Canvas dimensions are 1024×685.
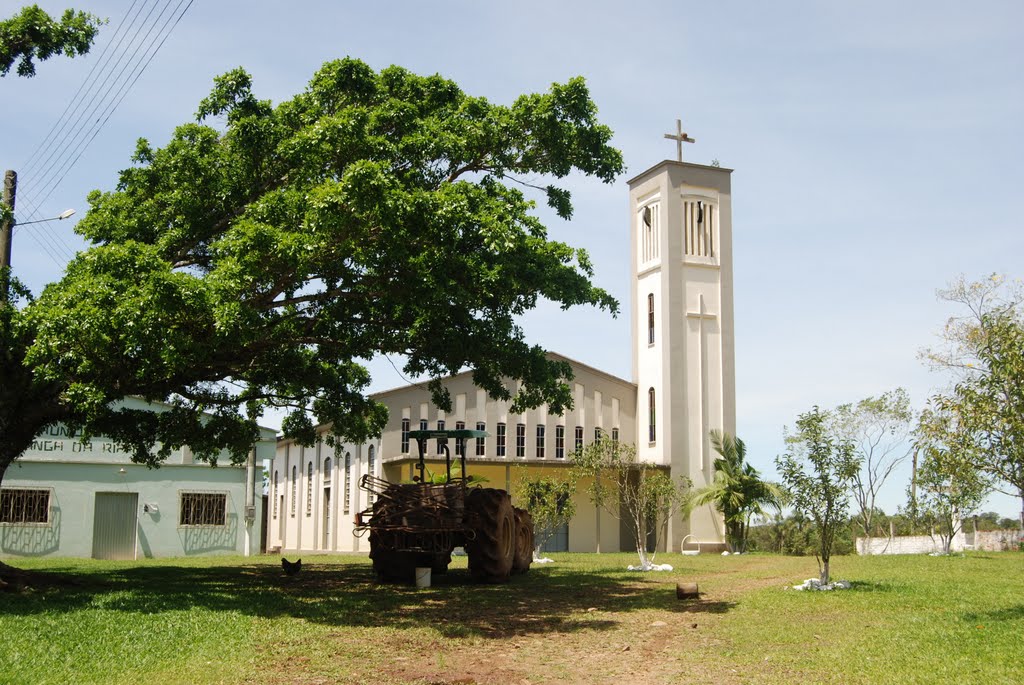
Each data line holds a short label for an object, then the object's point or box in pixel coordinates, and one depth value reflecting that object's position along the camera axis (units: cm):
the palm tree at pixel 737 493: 4234
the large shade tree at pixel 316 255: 1477
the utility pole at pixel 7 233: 1819
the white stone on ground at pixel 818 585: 1720
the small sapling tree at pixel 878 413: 4241
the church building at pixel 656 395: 4275
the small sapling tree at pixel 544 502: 2925
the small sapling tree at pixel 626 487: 2783
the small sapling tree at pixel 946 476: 1407
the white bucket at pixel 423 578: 1812
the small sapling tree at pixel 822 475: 1772
